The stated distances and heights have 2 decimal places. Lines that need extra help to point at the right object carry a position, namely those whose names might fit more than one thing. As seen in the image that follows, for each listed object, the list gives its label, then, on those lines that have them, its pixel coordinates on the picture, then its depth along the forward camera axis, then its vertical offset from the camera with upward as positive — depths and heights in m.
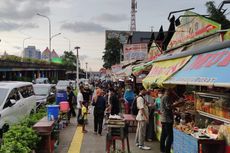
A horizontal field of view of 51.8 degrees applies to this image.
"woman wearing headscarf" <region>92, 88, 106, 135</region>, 9.03 -1.13
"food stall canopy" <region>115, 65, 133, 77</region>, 13.01 +0.28
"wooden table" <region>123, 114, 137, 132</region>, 8.58 -1.71
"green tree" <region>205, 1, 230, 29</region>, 23.03 +7.07
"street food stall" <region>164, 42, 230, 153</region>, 4.38 -0.60
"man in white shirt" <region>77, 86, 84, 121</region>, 10.28 -1.02
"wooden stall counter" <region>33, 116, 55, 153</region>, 6.29 -1.58
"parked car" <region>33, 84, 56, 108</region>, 14.22 -1.02
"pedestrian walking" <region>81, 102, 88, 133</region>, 9.54 -1.48
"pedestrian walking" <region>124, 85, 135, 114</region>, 11.40 -0.98
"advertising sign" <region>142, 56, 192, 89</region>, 6.22 +0.23
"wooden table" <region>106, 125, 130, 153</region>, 6.35 -1.52
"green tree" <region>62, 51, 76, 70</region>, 79.67 +7.43
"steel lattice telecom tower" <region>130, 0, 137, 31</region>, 65.63 +17.19
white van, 8.40 -1.01
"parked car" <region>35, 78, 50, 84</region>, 27.30 -0.41
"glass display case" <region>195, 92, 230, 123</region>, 4.98 -0.64
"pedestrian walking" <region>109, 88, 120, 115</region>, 9.50 -1.10
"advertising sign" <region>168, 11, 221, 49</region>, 7.45 +1.74
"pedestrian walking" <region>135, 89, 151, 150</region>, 7.33 -1.35
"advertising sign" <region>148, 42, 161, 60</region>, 13.43 +1.63
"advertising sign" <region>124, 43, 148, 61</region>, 15.93 +1.81
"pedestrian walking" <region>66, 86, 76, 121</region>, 12.20 -1.03
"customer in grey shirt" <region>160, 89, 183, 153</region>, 6.53 -1.10
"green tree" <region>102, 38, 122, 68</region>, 52.20 +5.65
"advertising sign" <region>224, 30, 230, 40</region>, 6.19 +1.11
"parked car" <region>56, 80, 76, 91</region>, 23.85 -0.68
